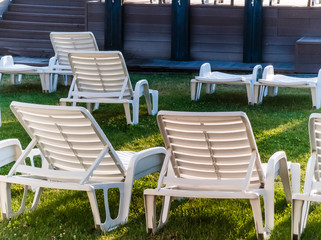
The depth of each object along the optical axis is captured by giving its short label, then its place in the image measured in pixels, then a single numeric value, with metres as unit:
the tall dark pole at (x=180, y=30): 14.41
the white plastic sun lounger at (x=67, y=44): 10.85
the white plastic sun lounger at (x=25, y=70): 11.02
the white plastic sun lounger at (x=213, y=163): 4.40
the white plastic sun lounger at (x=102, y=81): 8.59
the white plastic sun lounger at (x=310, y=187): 4.25
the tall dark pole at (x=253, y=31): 13.95
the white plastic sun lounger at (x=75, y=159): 4.67
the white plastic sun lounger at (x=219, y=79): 10.05
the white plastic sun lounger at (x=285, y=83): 9.66
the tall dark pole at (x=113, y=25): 14.76
